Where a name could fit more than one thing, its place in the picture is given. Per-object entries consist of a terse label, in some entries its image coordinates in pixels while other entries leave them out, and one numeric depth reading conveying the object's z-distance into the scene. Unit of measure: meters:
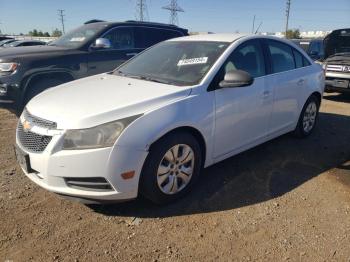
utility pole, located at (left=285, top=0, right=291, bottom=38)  50.05
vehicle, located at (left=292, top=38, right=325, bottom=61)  10.96
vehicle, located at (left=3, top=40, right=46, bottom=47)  18.13
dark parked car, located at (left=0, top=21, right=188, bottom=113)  5.88
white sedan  3.03
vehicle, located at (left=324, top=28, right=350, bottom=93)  9.10
